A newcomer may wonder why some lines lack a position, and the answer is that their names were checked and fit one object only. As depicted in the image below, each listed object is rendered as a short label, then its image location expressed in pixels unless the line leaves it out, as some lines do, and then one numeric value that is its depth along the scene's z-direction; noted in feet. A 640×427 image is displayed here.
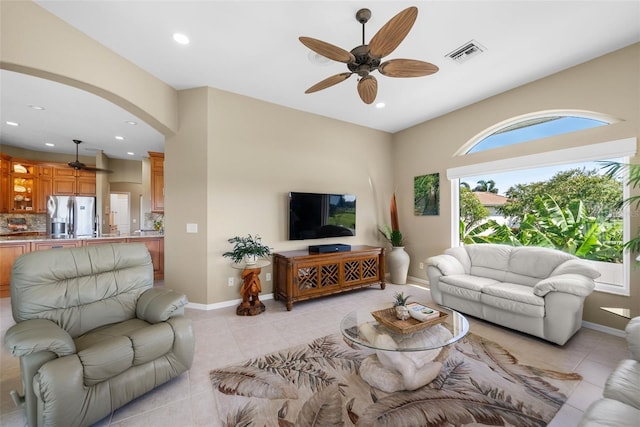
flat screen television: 12.94
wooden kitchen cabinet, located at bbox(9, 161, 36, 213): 18.71
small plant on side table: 10.70
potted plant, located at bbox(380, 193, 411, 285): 15.46
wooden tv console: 11.39
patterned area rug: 5.31
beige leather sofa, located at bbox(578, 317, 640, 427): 3.55
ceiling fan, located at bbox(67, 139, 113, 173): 17.74
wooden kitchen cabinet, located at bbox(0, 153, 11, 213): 17.75
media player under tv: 12.40
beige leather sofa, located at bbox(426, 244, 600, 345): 7.95
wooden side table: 10.69
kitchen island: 12.82
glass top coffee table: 5.96
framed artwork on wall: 14.89
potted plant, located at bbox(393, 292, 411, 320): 6.77
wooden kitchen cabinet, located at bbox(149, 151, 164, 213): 16.94
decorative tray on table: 6.24
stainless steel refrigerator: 17.40
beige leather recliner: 4.59
